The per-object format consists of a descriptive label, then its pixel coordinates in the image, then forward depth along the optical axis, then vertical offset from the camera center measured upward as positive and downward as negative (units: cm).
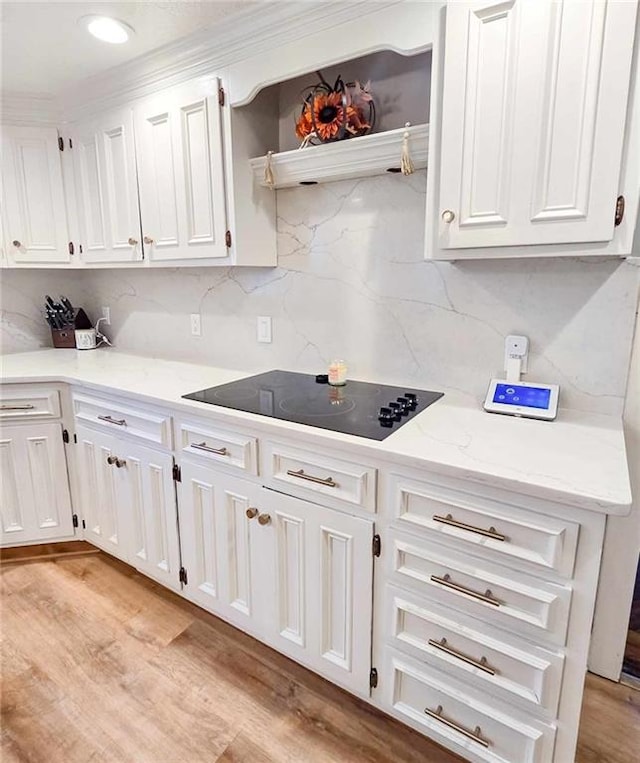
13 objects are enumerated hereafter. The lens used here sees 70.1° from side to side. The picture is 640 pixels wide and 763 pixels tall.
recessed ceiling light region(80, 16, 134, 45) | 161 +95
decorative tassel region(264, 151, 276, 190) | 176 +46
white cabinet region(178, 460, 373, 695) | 136 -90
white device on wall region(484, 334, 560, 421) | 141 -31
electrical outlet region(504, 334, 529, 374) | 152 -19
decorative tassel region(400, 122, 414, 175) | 144 +42
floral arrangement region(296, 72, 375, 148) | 158 +62
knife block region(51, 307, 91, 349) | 279 -23
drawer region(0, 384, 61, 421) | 209 -49
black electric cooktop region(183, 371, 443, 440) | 137 -37
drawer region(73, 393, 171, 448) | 175 -51
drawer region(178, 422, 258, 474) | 150 -52
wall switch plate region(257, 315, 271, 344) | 211 -16
